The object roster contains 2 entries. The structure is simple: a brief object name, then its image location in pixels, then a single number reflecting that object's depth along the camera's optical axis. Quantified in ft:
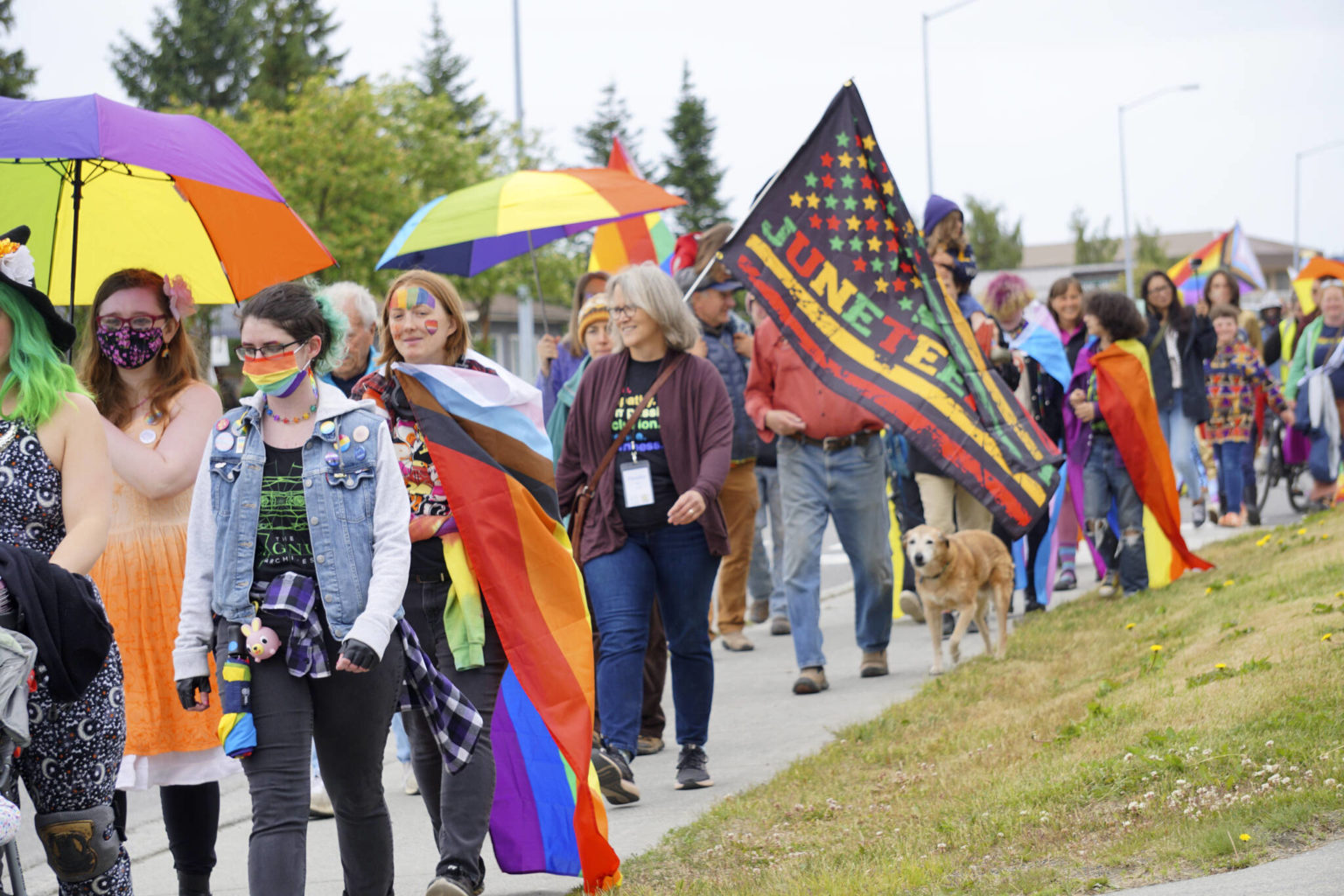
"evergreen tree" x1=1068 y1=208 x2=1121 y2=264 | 307.37
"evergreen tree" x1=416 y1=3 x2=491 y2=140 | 220.84
